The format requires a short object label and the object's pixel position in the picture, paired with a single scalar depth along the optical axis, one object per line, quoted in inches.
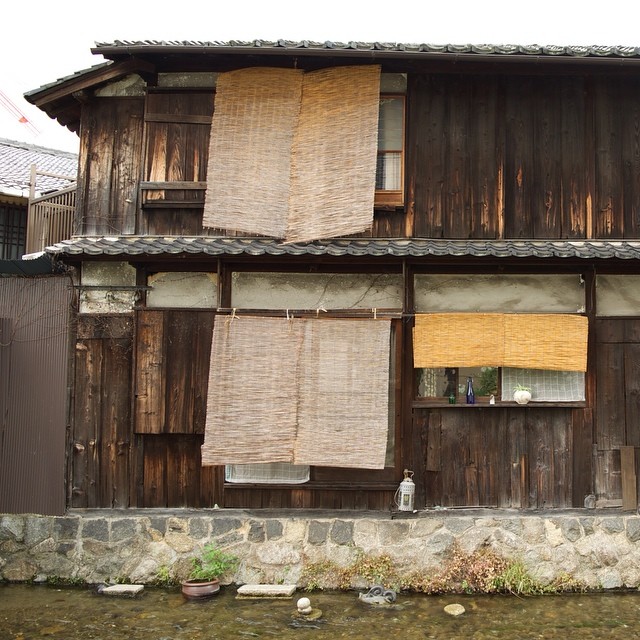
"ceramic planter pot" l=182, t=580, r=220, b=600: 330.3
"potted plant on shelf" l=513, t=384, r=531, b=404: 357.7
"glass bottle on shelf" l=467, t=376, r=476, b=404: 362.9
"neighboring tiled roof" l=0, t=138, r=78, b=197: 599.3
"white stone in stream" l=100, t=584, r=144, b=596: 333.7
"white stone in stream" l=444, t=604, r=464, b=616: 313.0
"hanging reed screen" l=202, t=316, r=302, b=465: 348.2
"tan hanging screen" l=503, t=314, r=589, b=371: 358.0
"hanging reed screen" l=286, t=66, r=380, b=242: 369.7
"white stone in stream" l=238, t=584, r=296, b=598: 332.2
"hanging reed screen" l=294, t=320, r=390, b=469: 349.1
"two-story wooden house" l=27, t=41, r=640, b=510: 354.0
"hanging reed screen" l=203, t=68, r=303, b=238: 371.2
